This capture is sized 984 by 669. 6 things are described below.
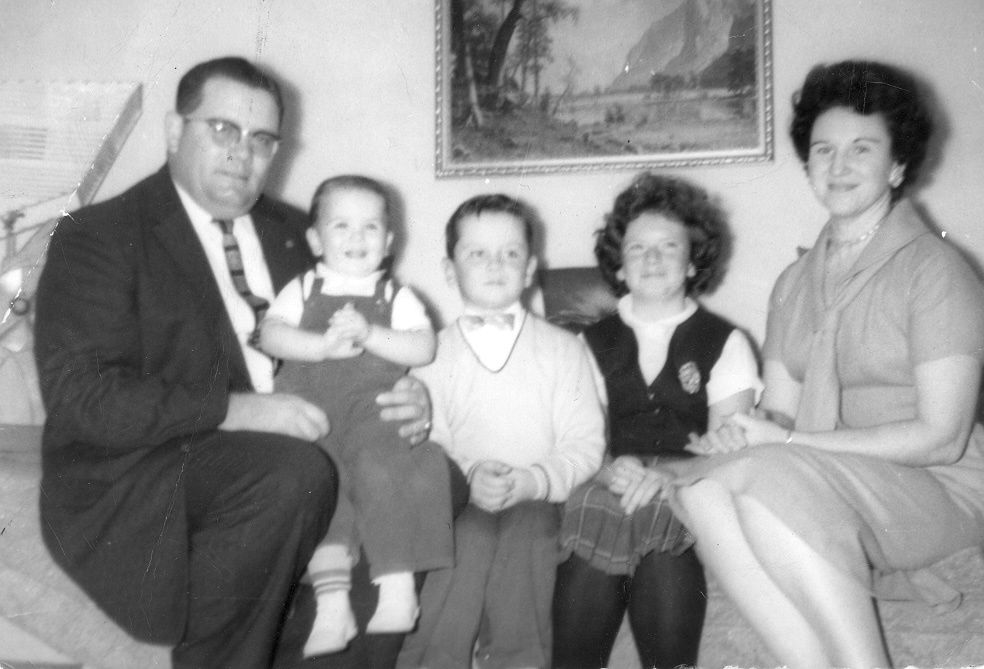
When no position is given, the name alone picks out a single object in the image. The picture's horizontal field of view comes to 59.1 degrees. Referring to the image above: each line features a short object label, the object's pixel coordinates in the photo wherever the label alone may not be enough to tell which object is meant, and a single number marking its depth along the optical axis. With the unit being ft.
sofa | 5.24
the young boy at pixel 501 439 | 5.50
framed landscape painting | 8.58
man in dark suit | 5.29
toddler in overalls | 5.44
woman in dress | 4.85
